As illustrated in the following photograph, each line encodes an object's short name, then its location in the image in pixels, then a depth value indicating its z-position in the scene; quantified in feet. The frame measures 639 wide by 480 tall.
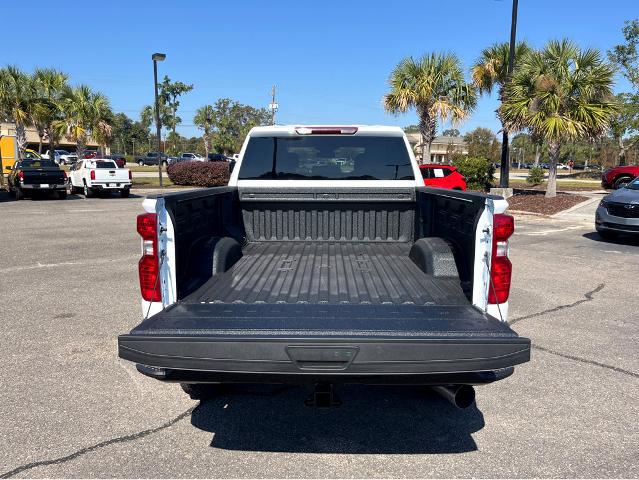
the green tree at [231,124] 222.69
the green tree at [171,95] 208.23
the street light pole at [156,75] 85.45
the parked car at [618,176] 69.22
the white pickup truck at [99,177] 74.64
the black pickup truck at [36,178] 68.23
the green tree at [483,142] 217.97
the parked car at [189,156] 191.72
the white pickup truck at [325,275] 8.20
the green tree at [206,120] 223.51
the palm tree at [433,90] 74.95
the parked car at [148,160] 229.86
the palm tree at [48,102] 90.94
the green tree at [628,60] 95.35
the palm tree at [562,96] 56.29
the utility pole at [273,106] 135.23
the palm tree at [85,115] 95.81
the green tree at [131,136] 352.69
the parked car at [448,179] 53.57
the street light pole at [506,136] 59.26
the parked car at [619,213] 35.14
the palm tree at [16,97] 87.15
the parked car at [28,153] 93.07
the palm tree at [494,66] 71.67
